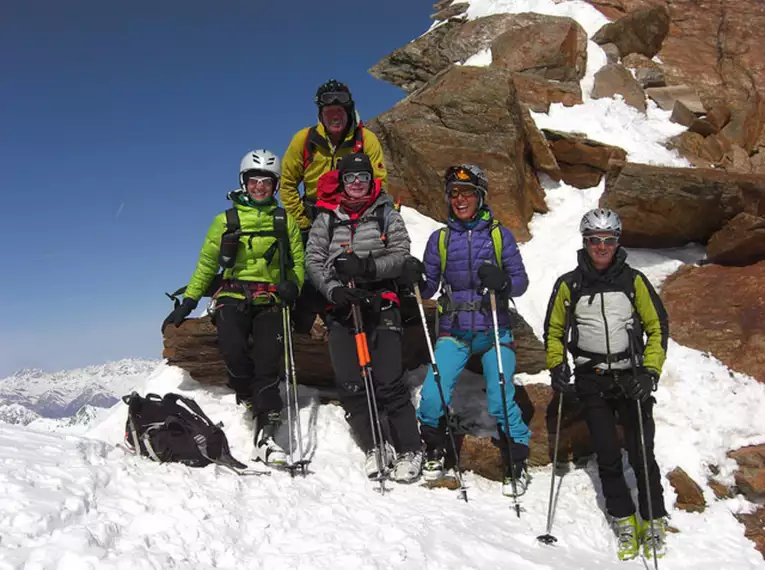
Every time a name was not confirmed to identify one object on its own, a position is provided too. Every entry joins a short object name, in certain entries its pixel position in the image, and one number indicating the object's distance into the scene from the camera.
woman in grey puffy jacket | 7.22
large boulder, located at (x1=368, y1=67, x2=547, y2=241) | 13.14
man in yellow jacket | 8.84
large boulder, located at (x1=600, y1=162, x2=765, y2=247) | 10.43
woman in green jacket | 7.61
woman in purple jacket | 7.18
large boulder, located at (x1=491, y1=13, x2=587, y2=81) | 19.06
